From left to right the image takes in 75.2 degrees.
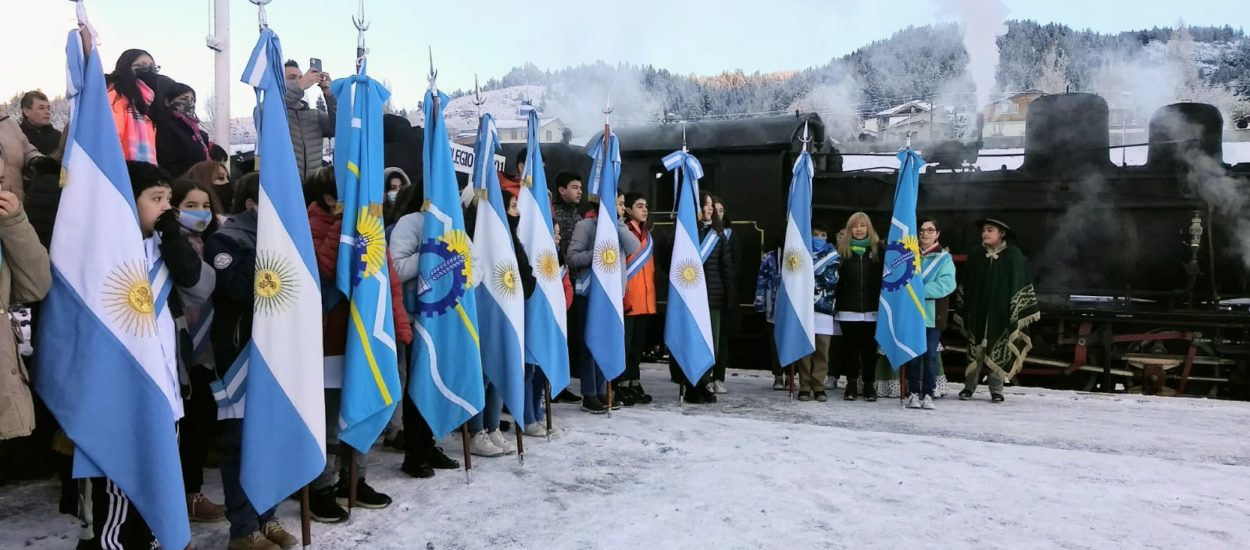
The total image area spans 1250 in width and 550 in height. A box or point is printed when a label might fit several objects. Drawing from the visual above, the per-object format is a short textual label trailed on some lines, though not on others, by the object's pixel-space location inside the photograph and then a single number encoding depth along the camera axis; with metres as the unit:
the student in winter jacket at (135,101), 4.15
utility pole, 5.50
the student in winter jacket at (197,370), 3.20
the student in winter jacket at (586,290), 5.92
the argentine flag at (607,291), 5.73
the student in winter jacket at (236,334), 3.01
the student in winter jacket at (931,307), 6.67
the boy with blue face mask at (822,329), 6.95
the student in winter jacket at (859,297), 6.93
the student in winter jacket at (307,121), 4.95
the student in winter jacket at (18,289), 2.39
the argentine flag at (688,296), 6.42
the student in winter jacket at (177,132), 4.54
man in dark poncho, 7.01
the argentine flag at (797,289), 6.77
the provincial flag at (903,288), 6.59
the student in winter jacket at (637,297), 6.45
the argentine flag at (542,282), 4.98
